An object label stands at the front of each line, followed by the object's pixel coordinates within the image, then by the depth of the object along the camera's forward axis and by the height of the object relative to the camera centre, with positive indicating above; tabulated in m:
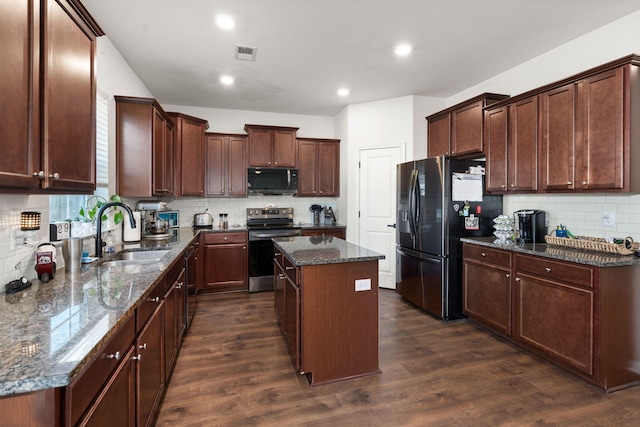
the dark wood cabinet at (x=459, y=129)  3.48 +1.08
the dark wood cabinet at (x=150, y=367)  1.47 -0.83
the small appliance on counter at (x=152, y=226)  3.47 -0.14
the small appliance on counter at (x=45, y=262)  1.63 -0.26
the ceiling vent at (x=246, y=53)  3.00 +1.63
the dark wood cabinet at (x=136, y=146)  2.94 +0.66
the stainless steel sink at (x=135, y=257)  2.28 -0.36
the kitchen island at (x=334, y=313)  2.18 -0.73
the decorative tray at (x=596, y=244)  2.31 -0.24
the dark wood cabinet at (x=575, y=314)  2.12 -0.76
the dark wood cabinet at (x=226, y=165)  4.66 +0.75
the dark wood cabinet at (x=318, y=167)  5.04 +0.78
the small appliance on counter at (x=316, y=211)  5.17 +0.05
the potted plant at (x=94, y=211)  2.29 +0.03
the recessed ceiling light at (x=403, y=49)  2.96 +1.64
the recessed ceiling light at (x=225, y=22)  2.48 +1.60
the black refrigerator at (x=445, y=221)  3.33 -0.07
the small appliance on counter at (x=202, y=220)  4.64 -0.09
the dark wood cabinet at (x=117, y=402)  1.00 -0.70
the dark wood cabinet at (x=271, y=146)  4.77 +1.08
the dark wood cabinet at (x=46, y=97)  1.10 +0.49
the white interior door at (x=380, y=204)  4.53 +0.15
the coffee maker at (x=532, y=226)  3.00 -0.12
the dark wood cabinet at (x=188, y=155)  4.07 +0.83
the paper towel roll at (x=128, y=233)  3.08 -0.19
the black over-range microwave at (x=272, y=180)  4.78 +0.53
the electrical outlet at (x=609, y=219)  2.55 -0.04
